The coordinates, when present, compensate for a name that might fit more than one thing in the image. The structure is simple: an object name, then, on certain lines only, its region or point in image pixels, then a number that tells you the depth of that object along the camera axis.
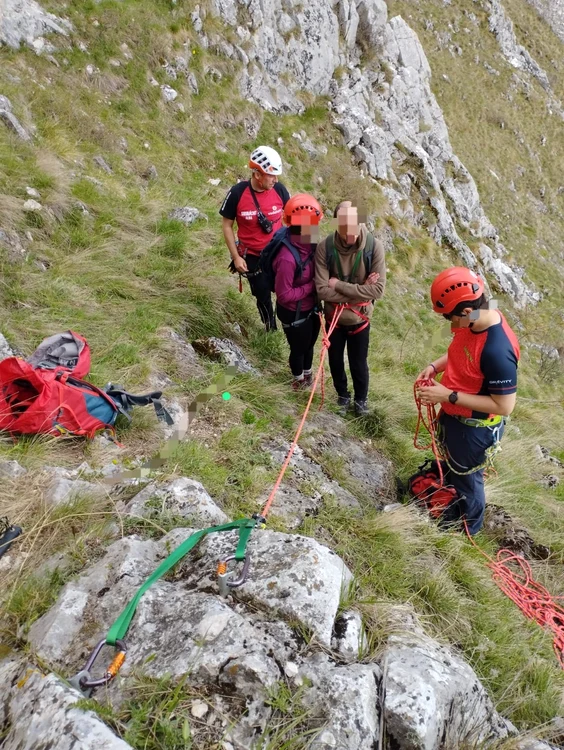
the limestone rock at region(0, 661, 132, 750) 1.41
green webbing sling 1.76
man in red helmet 2.90
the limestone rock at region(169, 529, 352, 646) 1.91
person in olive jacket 3.78
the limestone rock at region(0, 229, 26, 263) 5.14
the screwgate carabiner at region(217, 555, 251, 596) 1.94
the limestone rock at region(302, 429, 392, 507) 4.10
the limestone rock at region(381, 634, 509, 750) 1.61
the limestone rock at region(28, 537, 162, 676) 1.77
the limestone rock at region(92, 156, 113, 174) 7.93
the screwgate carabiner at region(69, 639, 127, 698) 1.60
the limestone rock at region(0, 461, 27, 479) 2.75
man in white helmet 4.66
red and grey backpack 3.21
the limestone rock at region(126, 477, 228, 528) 2.53
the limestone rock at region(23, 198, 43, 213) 5.75
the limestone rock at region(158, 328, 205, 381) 4.68
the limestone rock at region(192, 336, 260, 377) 4.97
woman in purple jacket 3.97
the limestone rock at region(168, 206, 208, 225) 7.72
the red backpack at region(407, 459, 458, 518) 3.70
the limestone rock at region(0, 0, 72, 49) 8.55
